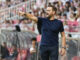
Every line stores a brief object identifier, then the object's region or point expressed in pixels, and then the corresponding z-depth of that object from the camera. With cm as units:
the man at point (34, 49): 1849
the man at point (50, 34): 1180
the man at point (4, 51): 2166
